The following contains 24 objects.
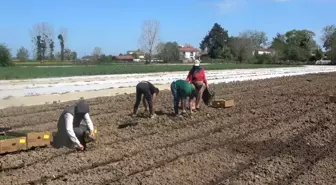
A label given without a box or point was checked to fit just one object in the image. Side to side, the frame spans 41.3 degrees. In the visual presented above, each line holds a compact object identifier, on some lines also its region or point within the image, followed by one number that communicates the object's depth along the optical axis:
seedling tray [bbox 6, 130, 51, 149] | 7.56
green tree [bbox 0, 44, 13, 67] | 54.17
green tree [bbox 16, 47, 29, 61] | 94.50
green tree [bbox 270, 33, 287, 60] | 83.63
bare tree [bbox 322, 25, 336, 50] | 93.31
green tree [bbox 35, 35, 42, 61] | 87.88
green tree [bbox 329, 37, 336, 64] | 78.06
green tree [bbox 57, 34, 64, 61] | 92.00
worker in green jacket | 10.60
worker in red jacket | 11.55
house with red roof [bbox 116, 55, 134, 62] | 104.71
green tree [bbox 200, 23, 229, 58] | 100.38
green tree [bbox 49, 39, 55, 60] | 89.56
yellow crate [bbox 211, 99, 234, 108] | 13.01
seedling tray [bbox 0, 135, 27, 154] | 7.20
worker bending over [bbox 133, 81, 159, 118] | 10.51
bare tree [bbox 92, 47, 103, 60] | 79.19
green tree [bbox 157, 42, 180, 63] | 91.91
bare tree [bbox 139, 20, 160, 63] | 88.19
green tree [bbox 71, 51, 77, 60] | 95.94
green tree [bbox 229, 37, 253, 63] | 86.00
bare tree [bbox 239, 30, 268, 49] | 106.81
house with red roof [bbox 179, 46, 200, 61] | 131.90
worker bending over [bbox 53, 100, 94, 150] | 7.18
